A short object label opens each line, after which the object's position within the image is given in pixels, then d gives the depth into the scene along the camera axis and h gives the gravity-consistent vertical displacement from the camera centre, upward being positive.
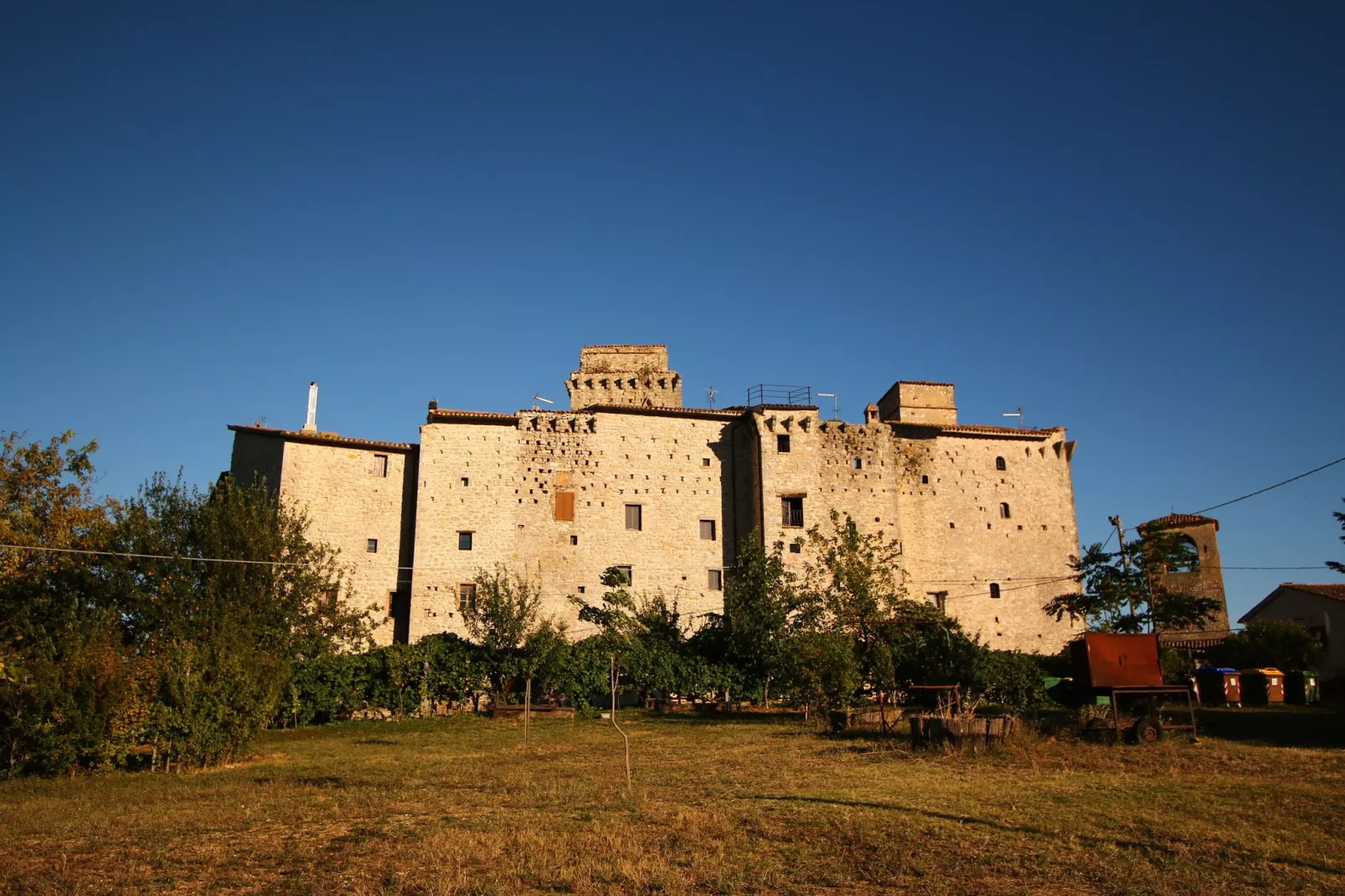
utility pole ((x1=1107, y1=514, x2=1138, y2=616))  35.68 +4.36
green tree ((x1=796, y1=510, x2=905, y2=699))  25.86 +1.46
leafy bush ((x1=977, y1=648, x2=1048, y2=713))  26.58 -0.81
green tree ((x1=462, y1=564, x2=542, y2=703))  31.70 +0.94
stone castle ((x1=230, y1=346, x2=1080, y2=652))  38.19 +6.43
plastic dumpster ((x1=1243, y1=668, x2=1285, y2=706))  28.16 -1.08
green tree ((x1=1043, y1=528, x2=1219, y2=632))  34.62 +2.23
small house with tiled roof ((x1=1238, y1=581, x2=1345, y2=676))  40.38 +1.82
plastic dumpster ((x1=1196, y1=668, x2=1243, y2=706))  28.06 -1.08
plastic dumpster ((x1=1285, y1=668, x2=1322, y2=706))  27.98 -1.11
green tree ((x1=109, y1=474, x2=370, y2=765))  19.48 +1.44
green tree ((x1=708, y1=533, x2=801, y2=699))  32.00 +1.16
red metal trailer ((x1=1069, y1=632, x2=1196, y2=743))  20.09 -0.29
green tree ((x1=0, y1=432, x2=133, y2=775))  17.81 +0.47
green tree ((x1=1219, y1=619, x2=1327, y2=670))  37.19 +0.13
